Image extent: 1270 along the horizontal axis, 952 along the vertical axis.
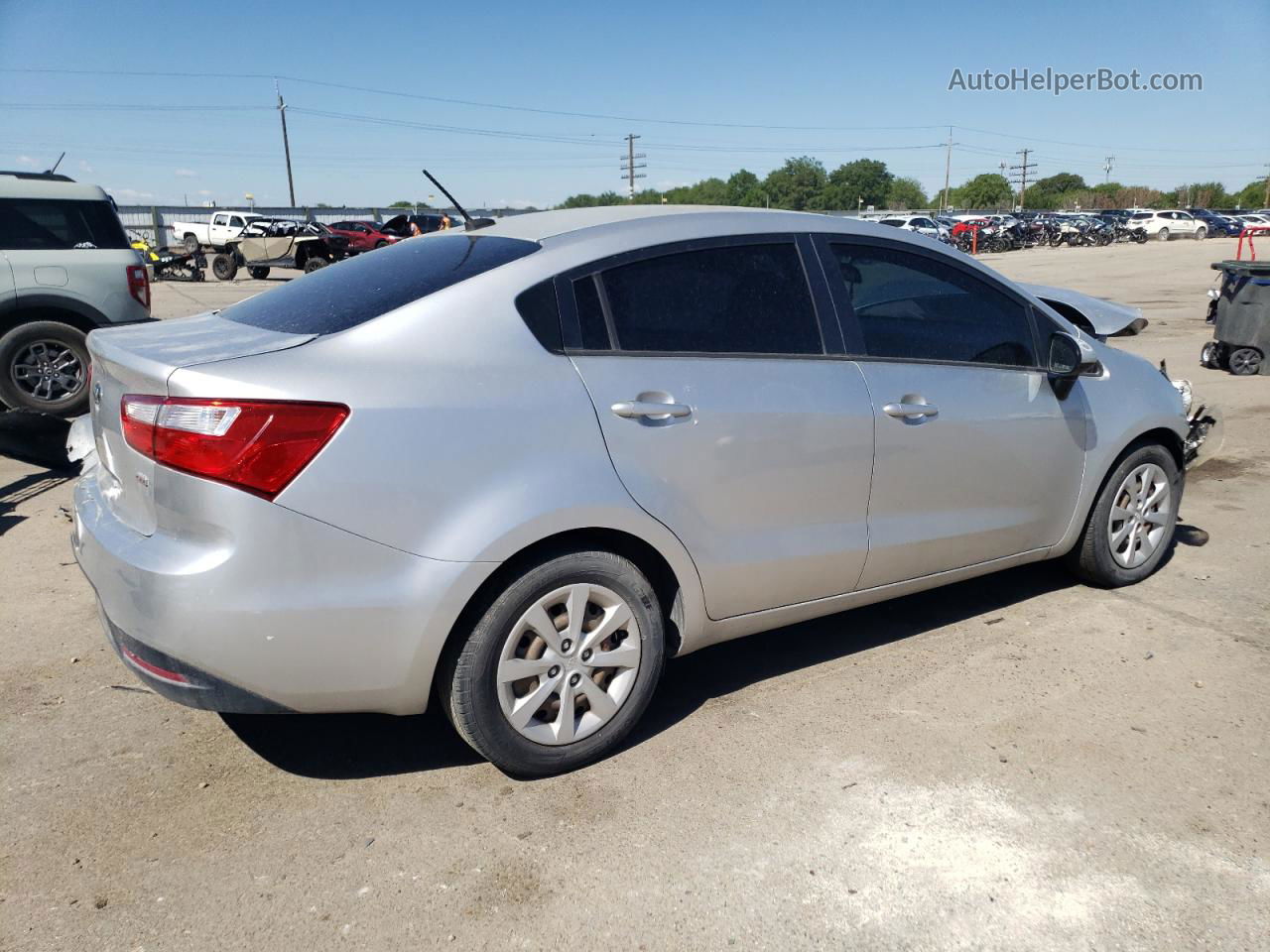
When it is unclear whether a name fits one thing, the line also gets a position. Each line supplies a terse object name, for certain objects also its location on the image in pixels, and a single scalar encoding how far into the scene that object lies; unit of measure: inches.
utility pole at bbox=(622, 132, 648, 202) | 3506.4
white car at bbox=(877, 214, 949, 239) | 1631.4
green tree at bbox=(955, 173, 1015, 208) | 4766.2
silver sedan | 107.2
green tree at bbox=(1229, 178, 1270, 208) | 4579.2
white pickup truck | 1465.3
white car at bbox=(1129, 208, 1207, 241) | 2219.5
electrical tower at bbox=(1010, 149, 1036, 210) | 4195.4
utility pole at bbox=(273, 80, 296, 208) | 2596.0
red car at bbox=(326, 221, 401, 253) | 1210.5
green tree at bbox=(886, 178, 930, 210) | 4793.3
